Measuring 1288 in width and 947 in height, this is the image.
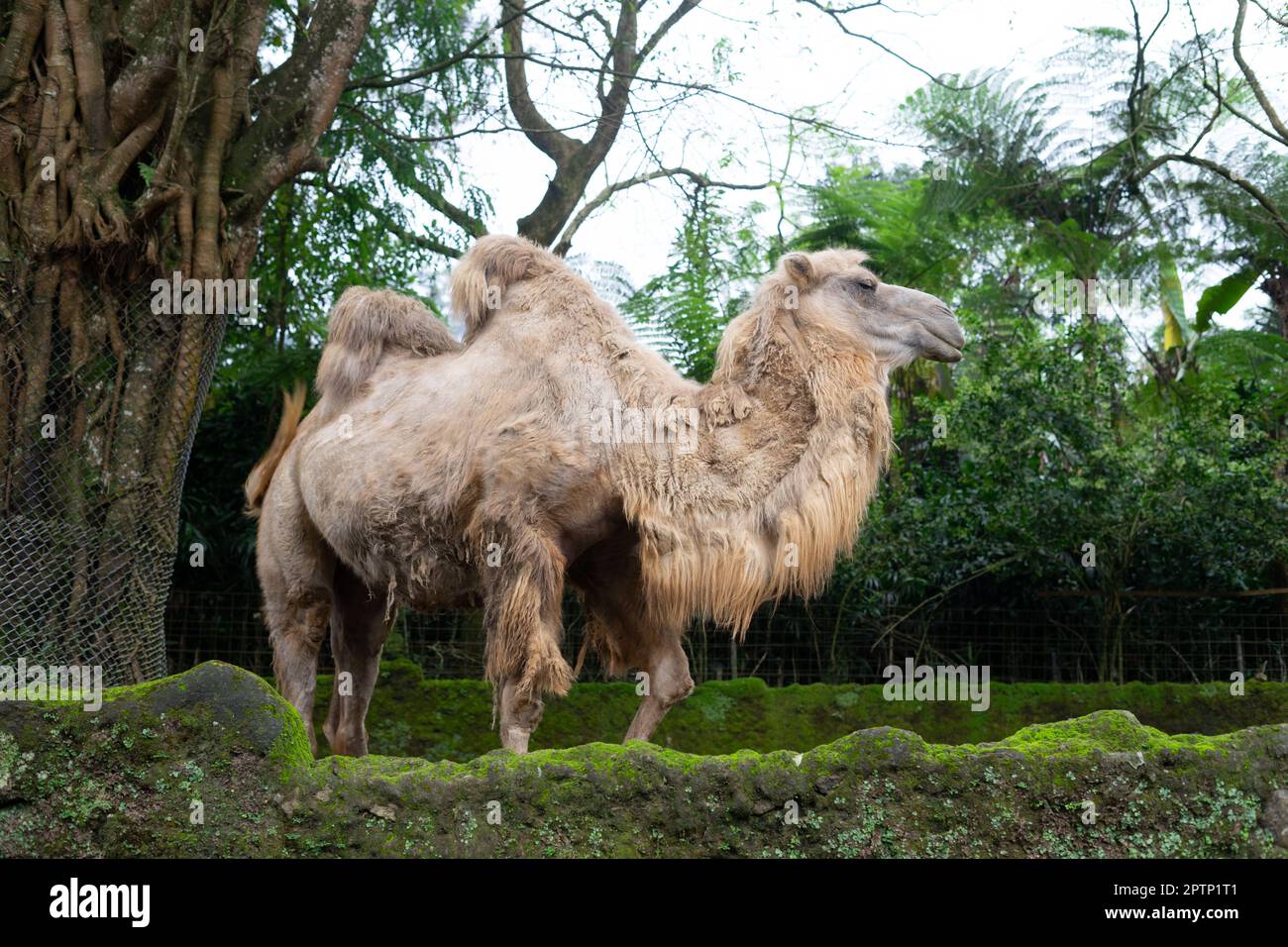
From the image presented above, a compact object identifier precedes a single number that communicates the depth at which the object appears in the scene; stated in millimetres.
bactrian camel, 5578
